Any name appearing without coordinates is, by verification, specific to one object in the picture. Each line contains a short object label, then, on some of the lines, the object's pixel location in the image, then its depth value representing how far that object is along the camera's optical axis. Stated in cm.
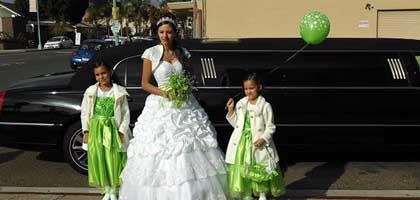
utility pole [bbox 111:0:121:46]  2261
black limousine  626
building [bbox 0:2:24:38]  6298
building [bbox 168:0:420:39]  1927
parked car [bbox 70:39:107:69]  2566
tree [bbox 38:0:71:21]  8138
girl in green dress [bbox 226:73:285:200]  473
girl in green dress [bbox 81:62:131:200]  492
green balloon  538
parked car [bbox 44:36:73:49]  5706
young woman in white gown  434
